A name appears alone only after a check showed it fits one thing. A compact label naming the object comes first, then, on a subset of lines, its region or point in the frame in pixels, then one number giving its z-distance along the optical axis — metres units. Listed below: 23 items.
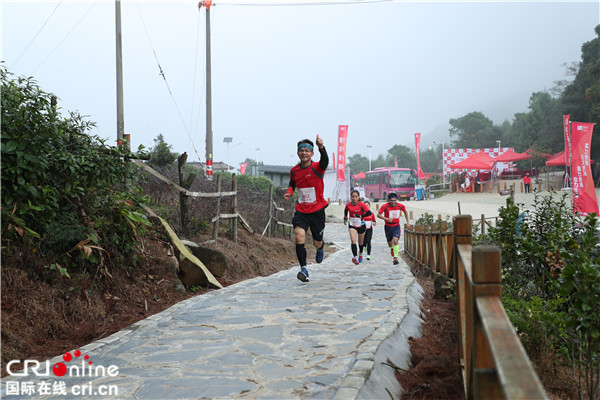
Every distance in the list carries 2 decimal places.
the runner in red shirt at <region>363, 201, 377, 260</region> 11.42
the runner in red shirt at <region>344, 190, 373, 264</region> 11.07
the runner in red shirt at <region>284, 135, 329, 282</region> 7.84
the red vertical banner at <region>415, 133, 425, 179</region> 49.96
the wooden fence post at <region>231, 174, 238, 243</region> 11.95
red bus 49.44
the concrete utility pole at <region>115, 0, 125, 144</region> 13.25
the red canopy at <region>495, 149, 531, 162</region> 42.75
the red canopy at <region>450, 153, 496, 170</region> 41.66
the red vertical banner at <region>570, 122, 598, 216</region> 16.72
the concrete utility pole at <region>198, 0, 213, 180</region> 19.21
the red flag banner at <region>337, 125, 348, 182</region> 37.97
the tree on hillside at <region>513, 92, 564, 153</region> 48.34
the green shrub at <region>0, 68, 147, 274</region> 5.32
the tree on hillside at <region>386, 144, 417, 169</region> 108.56
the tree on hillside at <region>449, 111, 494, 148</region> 81.88
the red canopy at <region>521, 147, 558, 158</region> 46.07
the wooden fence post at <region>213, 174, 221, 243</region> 10.64
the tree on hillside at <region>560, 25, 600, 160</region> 40.62
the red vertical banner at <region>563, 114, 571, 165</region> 20.44
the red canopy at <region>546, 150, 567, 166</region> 39.64
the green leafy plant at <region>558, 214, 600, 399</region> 3.40
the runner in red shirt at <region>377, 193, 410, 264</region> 11.69
